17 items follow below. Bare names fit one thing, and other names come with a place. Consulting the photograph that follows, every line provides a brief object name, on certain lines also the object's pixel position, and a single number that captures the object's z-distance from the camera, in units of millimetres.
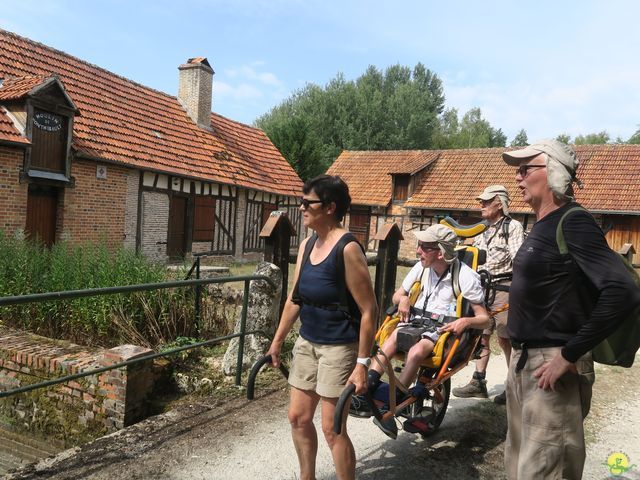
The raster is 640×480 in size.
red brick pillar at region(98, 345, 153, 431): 4314
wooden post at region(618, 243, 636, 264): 10438
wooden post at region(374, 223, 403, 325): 6656
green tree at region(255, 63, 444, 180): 40844
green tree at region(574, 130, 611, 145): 53088
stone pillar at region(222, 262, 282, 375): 4934
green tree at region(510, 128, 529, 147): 52156
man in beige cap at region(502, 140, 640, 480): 1969
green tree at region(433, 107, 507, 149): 48625
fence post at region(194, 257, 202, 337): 5953
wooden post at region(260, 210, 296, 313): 5125
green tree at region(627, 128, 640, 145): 46603
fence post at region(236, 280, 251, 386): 4461
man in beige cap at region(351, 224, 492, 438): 3346
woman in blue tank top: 2508
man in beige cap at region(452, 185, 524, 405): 4280
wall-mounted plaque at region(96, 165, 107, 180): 12477
